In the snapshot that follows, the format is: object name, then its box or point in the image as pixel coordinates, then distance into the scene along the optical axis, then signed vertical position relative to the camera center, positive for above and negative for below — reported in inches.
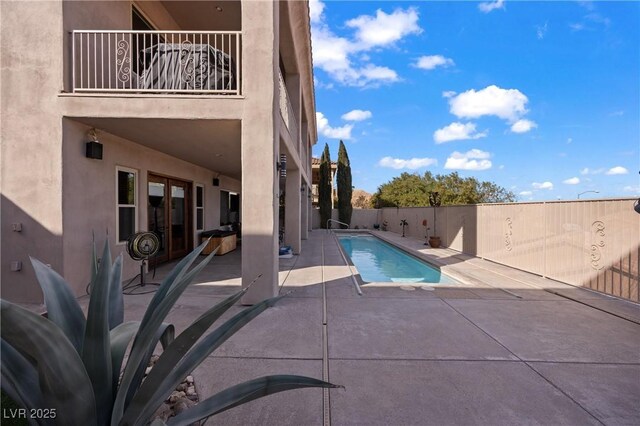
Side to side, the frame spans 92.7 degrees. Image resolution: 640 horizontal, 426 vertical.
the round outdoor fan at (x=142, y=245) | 217.3 -24.8
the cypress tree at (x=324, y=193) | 953.5 +55.0
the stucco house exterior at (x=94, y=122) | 185.9 +57.7
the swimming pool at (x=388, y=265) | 322.0 -71.4
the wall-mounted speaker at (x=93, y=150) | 204.2 +41.0
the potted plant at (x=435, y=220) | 494.0 -16.6
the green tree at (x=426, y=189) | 1123.6 +83.2
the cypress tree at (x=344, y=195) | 978.1 +50.2
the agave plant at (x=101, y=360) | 47.0 -27.2
